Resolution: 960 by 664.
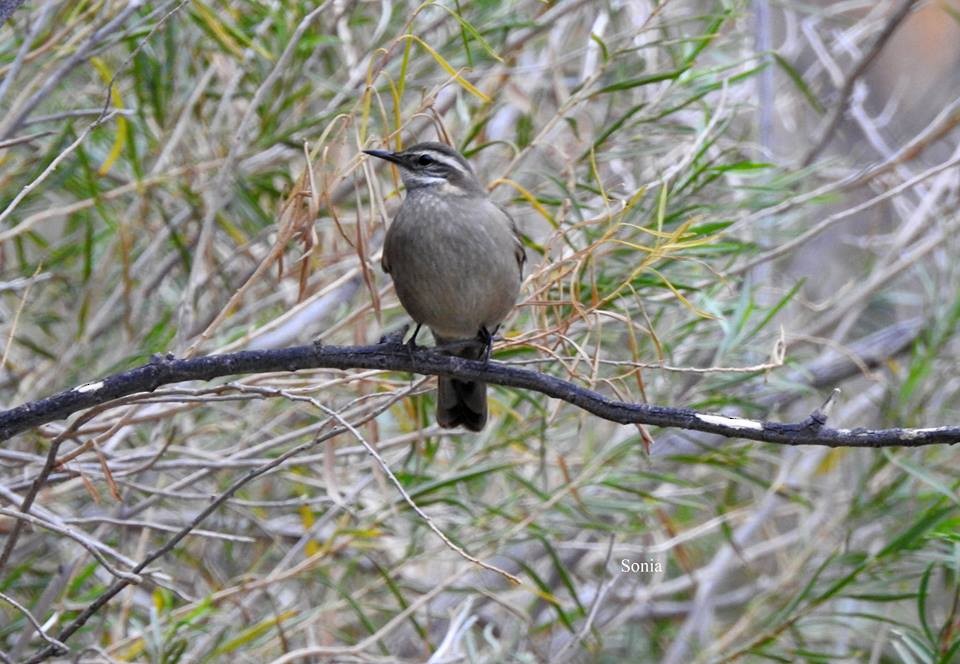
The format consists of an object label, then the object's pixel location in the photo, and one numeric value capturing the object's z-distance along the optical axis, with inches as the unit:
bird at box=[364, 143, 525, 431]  324.5
